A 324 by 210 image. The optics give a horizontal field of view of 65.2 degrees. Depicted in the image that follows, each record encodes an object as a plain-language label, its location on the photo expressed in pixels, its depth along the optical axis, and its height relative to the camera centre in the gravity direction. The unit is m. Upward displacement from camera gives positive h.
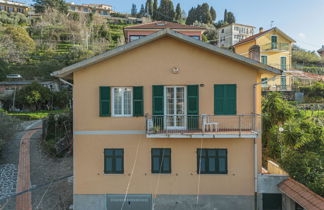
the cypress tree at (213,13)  103.91 +35.97
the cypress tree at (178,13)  96.25 +33.37
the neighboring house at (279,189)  10.88 -4.05
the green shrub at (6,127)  18.94 -2.02
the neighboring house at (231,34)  76.25 +20.69
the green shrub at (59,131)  20.06 -2.58
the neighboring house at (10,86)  38.66 +2.32
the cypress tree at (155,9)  98.28 +36.06
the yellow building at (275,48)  37.88 +7.88
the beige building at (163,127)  12.41 -1.32
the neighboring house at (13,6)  92.02 +35.01
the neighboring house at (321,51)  75.80 +14.79
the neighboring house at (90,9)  102.81 +38.02
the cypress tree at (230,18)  106.06 +34.78
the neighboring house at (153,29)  20.38 +5.89
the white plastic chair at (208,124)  12.09 -1.13
